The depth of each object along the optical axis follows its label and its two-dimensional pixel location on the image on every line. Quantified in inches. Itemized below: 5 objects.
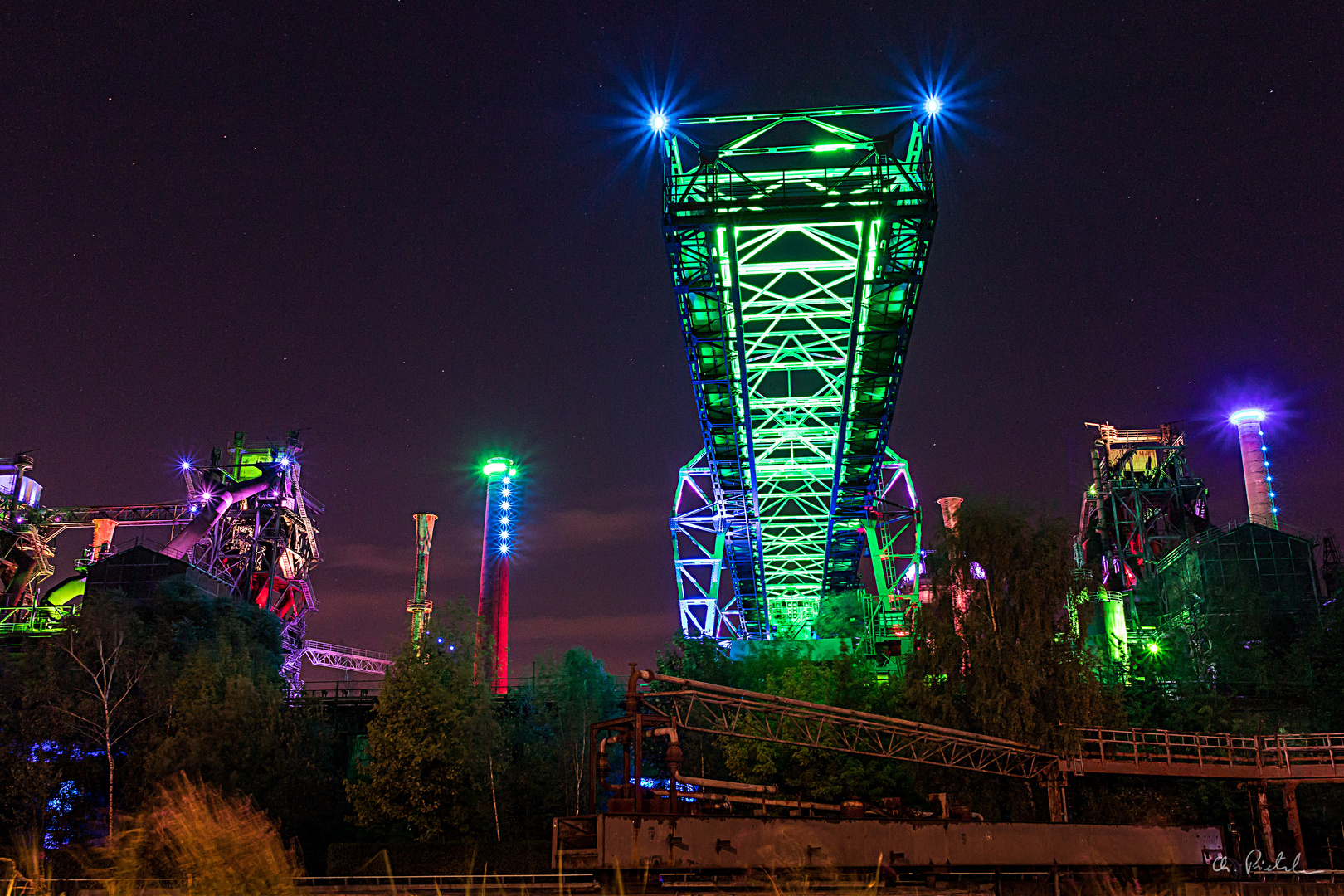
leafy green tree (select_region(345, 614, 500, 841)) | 1342.3
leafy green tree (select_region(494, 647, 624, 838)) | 1432.1
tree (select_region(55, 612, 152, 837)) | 1423.5
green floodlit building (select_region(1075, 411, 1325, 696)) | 1860.2
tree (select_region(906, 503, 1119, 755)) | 1227.9
